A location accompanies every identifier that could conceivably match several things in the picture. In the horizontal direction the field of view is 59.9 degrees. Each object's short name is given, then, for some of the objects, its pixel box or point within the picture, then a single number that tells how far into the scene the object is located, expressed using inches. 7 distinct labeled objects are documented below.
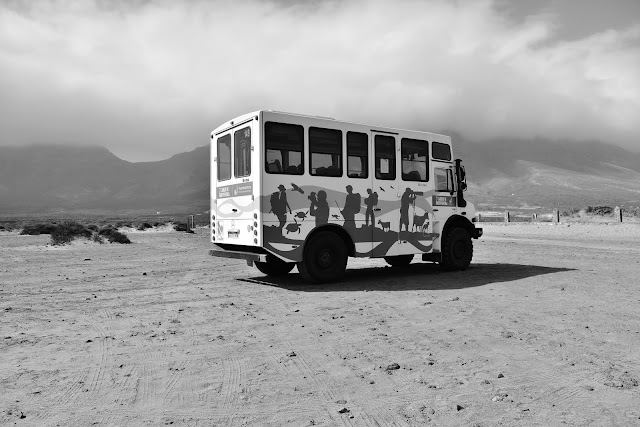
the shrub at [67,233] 975.6
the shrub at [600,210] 1861.5
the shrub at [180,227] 1632.3
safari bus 426.6
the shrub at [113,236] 1044.5
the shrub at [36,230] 1422.2
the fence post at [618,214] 1530.8
